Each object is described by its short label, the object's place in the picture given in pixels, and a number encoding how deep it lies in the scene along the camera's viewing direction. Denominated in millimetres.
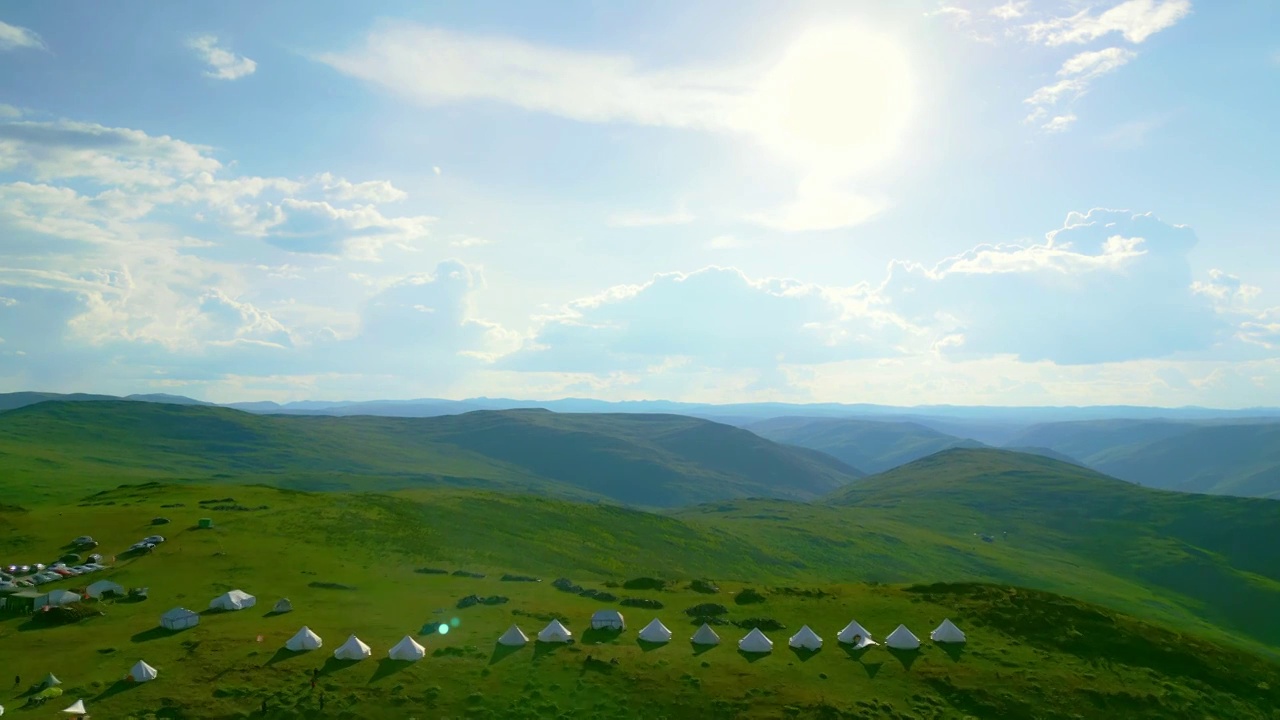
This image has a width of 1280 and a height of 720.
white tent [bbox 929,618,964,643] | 74562
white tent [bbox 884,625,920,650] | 72062
